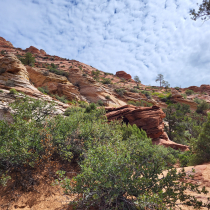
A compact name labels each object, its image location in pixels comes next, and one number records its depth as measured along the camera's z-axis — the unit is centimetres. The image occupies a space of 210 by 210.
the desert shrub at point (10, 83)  1486
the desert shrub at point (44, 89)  2076
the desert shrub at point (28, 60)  2907
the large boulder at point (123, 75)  6964
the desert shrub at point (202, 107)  3206
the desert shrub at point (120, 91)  3148
